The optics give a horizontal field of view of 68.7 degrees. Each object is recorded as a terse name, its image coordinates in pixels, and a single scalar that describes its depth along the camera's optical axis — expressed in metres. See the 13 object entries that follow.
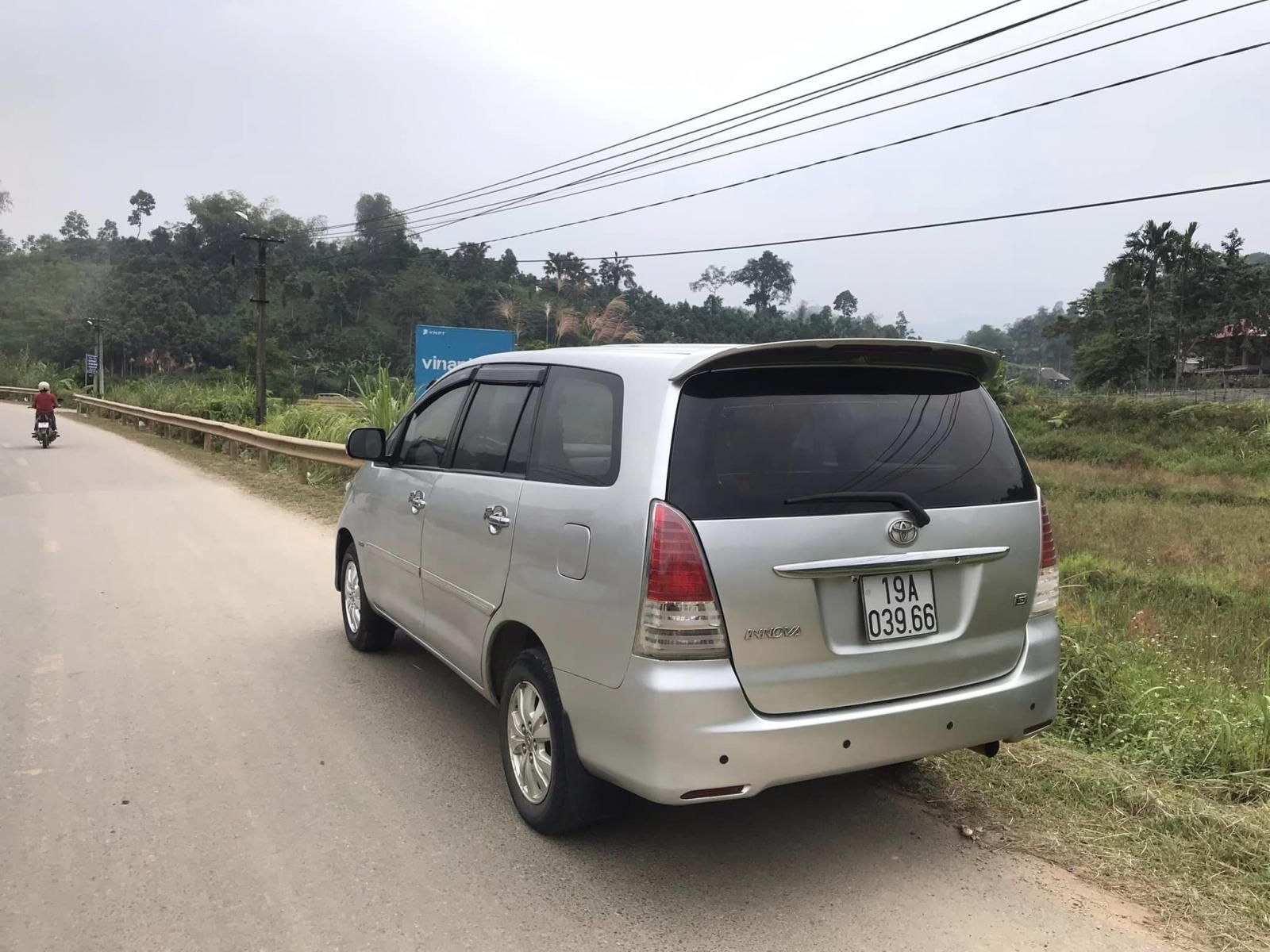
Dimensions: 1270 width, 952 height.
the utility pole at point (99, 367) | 47.38
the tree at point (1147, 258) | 60.06
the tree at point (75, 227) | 139.00
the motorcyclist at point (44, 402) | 21.34
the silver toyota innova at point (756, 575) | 2.79
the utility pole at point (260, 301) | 25.69
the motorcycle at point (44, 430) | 21.36
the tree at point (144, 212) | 130.12
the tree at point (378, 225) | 87.50
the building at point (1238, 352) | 56.50
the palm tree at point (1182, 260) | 57.00
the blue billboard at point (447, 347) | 12.79
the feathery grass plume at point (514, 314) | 29.90
